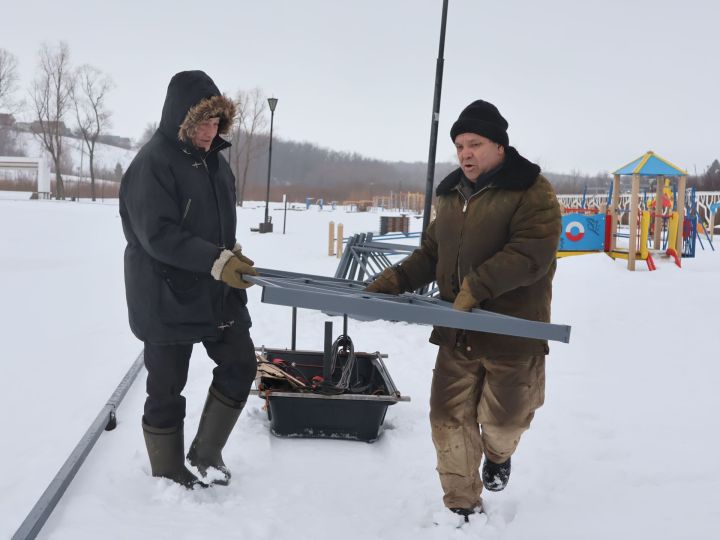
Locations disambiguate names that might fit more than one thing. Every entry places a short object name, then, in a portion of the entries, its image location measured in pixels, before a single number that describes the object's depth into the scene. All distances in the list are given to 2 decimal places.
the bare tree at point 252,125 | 51.94
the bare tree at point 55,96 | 48.38
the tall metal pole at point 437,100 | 7.22
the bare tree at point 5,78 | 44.44
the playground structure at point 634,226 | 13.33
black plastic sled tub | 3.70
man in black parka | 2.76
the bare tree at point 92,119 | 50.88
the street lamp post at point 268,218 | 22.52
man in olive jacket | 2.59
